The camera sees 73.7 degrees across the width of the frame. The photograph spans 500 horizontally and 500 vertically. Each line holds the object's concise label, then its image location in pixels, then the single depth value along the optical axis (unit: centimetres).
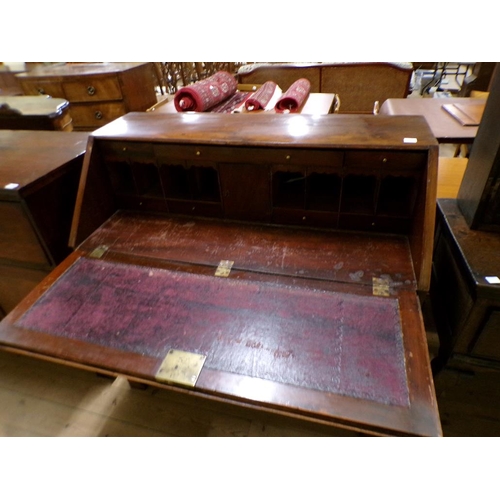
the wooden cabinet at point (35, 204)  112
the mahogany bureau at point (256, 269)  72
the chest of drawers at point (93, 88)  247
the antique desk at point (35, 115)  174
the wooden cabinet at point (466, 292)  95
